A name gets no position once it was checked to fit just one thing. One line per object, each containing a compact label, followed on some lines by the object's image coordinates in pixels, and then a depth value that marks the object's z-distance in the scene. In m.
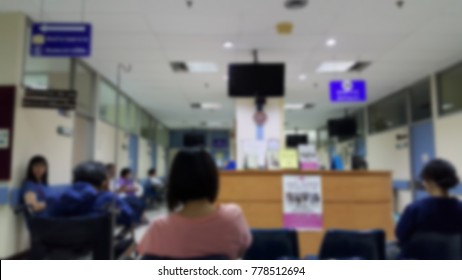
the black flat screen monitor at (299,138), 10.82
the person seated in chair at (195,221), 1.01
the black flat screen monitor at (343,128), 9.10
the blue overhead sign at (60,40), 2.86
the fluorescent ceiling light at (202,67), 5.70
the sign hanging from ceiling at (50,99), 3.05
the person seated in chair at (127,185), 5.99
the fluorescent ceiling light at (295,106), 8.48
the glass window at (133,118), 8.35
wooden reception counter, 3.10
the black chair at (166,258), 0.97
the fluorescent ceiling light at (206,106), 8.93
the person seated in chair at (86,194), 1.99
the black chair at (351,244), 1.54
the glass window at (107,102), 6.47
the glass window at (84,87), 5.36
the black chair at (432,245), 1.32
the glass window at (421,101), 6.32
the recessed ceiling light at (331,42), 4.59
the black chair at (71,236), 1.70
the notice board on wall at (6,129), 2.51
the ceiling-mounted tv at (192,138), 12.45
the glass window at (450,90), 5.34
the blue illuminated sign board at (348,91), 4.80
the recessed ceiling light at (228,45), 4.74
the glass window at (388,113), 7.36
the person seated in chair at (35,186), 3.10
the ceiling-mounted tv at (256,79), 4.97
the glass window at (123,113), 7.67
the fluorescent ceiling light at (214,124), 12.30
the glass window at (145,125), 9.57
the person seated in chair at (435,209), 1.53
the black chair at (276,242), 1.58
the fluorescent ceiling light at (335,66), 5.61
